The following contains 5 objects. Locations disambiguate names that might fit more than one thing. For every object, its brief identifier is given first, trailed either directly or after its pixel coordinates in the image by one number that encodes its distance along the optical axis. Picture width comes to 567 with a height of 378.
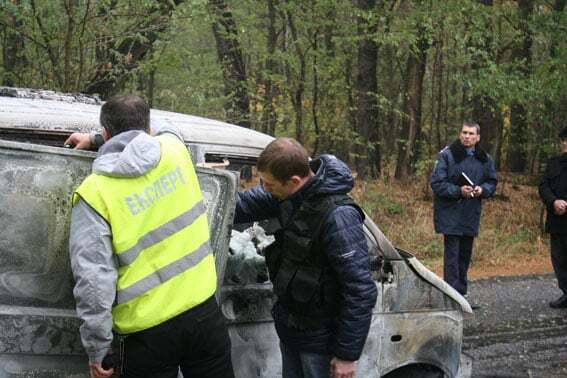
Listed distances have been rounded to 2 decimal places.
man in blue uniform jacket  7.47
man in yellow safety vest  2.78
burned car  2.96
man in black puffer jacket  3.28
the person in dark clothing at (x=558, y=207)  7.95
